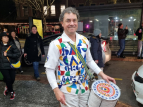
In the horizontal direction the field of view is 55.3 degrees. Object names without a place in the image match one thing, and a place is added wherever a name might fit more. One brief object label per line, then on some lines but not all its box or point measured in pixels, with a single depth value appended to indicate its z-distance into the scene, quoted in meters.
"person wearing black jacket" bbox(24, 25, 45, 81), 4.74
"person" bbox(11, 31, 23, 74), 5.59
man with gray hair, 1.62
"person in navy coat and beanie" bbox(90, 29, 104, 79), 3.99
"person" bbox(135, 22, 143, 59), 7.67
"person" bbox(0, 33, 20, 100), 3.56
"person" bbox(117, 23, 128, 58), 8.01
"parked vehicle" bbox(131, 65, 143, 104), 2.94
